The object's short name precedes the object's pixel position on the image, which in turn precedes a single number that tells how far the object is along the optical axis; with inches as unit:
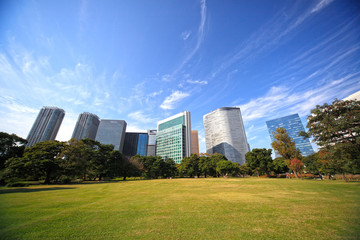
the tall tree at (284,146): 1247.5
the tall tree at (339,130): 603.5
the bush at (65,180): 1038.6
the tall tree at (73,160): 1098.7
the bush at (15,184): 741.0
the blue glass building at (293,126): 5713.6
